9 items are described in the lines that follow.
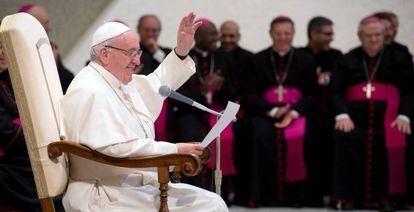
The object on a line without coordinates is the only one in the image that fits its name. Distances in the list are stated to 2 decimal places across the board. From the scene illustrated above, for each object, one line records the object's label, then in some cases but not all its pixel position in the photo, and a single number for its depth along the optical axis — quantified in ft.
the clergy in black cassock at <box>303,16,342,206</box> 44.88
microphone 23.24
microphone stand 25.61
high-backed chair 23.89
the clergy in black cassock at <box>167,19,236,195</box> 43.80
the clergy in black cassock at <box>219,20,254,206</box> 44.91
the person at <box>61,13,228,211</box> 24.13
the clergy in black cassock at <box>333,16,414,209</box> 42.68
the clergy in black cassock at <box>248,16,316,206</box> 44.32
